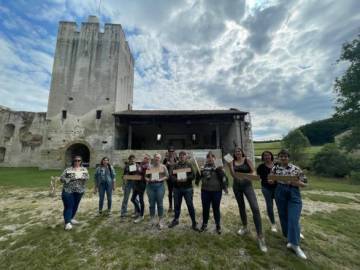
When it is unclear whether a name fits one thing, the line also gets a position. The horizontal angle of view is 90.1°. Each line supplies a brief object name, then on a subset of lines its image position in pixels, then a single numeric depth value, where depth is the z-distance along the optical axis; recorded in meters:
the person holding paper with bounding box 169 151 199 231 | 3.50
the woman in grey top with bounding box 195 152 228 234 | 3.31
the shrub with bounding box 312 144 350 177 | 19.48
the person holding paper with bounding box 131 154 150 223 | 4.07
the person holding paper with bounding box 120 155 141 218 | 4.14
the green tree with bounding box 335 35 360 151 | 12.48
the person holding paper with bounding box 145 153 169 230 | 3.67
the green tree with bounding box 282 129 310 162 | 25.89
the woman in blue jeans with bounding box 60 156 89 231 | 3.74
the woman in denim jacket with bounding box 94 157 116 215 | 4.45
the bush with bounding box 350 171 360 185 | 13.91
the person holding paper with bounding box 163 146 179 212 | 4.40
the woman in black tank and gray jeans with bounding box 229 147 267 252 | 3.03
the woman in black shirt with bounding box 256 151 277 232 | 3.41
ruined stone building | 15.23
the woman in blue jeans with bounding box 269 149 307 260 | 2.80
